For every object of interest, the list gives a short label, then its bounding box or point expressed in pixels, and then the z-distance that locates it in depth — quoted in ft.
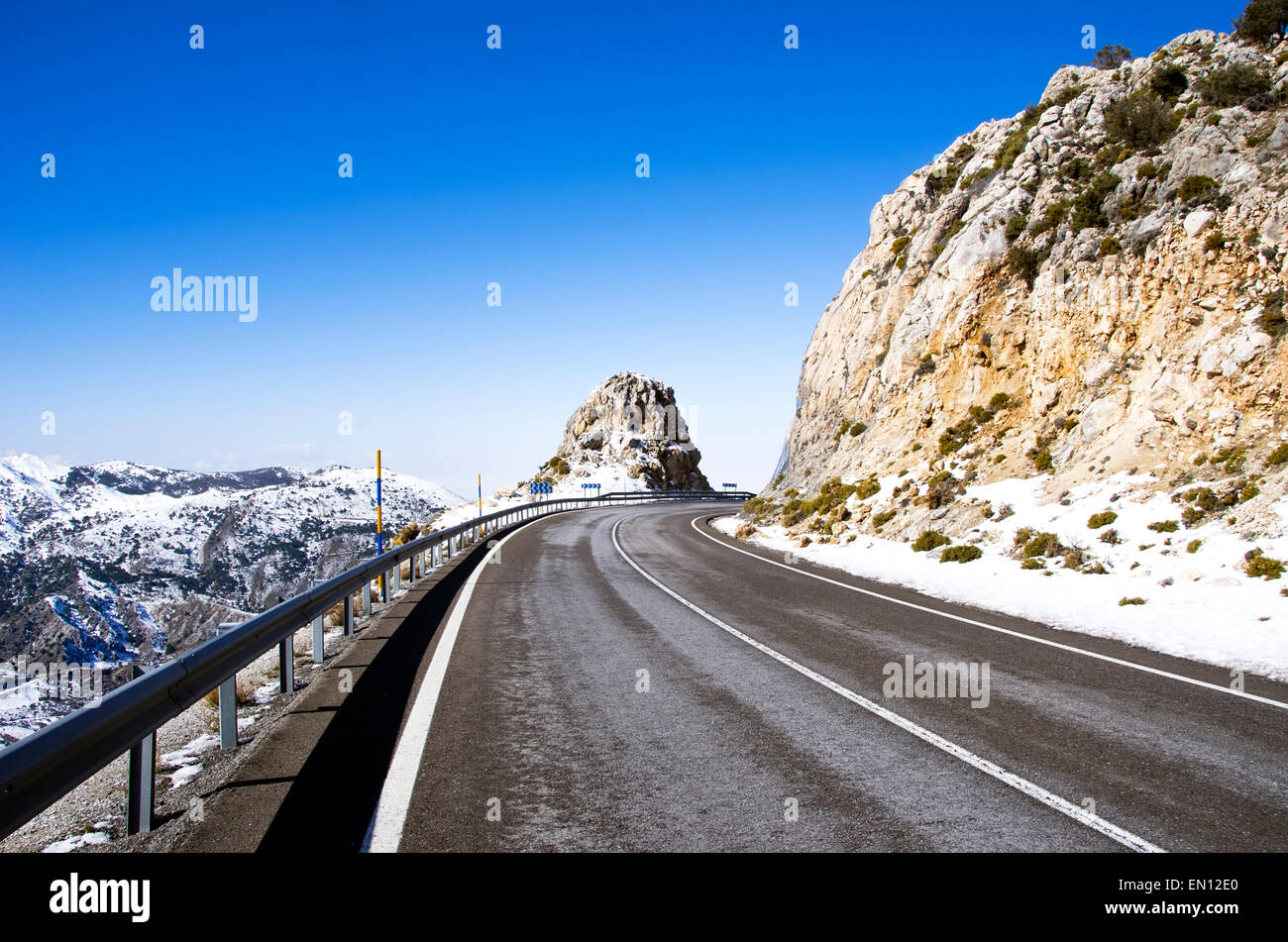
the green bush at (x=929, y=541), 57.21
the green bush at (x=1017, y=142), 94.27
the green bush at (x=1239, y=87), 64.95
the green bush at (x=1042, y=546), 47.44
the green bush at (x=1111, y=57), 101.14
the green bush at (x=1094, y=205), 71.15
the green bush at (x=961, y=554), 52.06
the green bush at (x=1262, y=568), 35.45
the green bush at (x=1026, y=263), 77.00
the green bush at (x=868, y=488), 76.28
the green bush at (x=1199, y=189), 59.57
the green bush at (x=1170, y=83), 78.38
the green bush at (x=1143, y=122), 71.36
